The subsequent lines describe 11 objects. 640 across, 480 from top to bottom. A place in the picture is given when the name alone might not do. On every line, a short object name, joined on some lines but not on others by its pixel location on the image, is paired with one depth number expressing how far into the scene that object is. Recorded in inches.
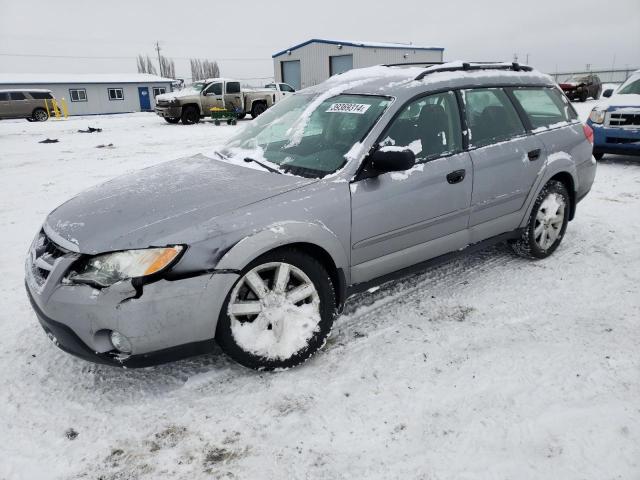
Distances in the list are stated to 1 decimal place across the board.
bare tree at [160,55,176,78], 2909.5
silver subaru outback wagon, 90.6
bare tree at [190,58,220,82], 3148.6
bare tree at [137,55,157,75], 3094.5
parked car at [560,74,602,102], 962.7
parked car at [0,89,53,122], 980.6
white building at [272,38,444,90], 1185.4
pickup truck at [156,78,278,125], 773.9
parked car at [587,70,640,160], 314.3
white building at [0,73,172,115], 1430.9
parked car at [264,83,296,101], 887.2
